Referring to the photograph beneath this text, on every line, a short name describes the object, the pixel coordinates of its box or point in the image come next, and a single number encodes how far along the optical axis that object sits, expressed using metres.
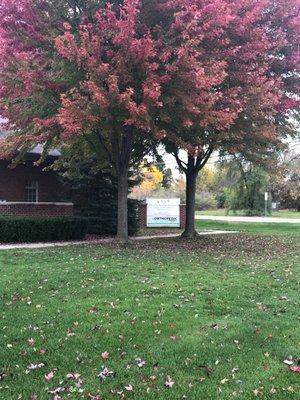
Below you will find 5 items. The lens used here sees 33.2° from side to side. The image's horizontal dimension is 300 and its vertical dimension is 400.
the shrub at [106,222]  20.81
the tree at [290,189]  57.56
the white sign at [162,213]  26.50
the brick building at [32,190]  21.44
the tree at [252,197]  47.85
